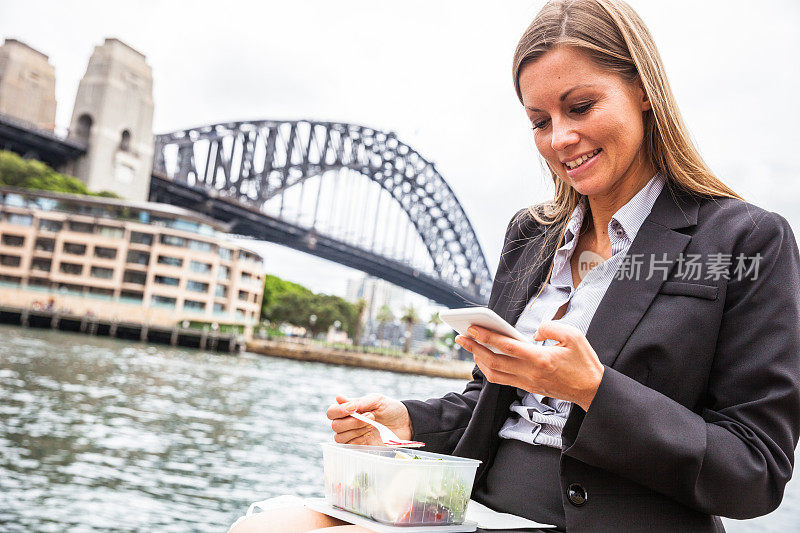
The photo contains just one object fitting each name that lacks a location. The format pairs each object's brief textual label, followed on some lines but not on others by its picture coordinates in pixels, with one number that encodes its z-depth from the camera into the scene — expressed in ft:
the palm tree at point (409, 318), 162.96
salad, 3.50
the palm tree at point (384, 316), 174.40
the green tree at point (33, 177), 119.55
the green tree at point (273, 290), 170.81
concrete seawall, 131.23
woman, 3.36
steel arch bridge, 136.46
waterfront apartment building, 121.39
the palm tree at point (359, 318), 160.26
